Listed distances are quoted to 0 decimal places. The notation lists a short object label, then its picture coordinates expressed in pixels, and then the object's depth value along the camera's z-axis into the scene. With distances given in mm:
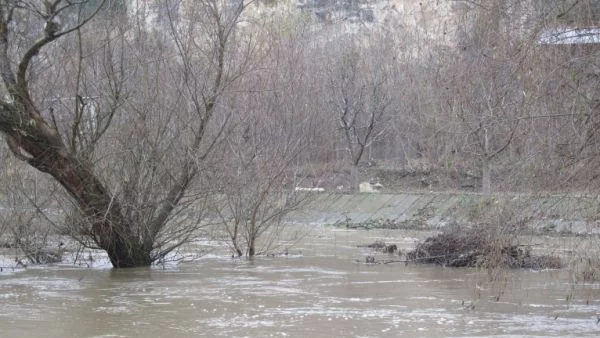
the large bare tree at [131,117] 16406
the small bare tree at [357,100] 45156
